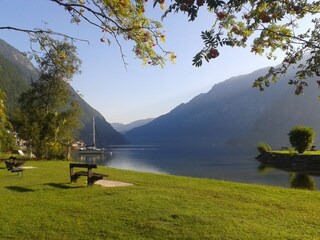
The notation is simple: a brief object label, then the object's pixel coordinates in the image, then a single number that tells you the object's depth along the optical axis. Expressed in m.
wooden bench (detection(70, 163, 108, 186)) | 10.98
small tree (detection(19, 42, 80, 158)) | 27.78
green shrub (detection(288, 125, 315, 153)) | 39.20
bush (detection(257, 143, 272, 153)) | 52.28
